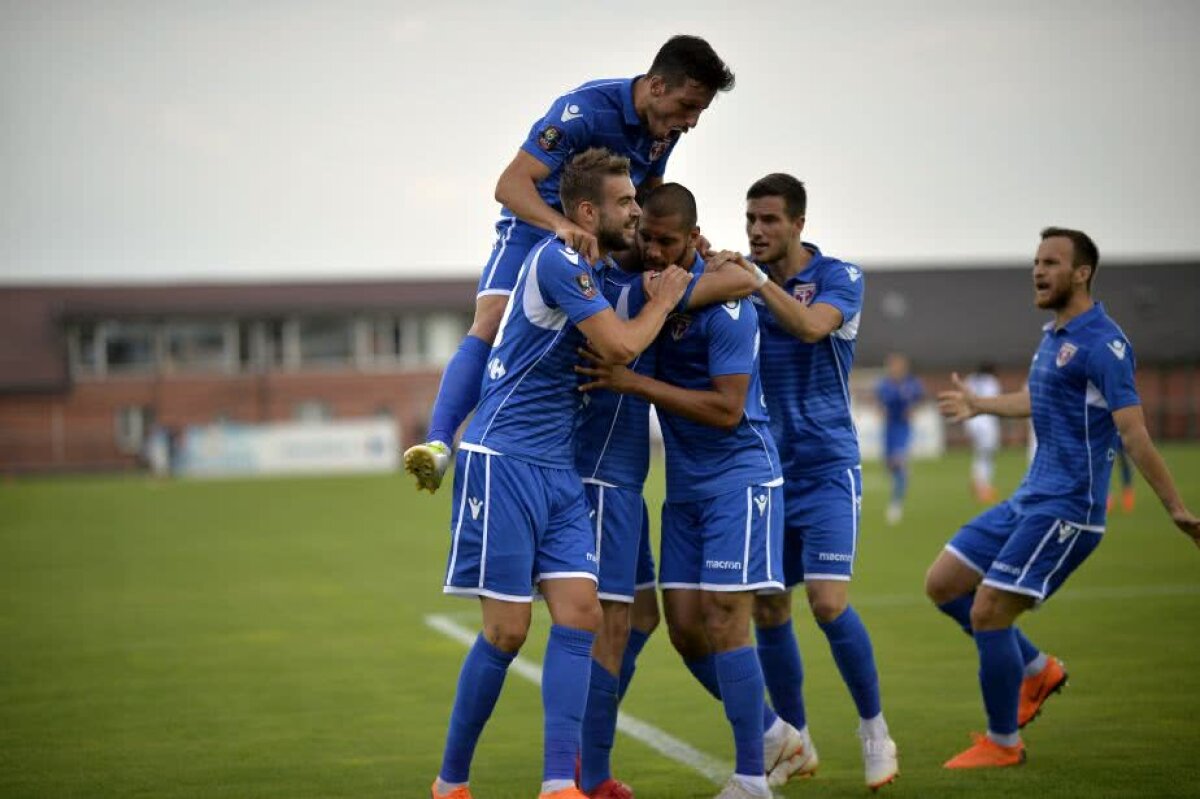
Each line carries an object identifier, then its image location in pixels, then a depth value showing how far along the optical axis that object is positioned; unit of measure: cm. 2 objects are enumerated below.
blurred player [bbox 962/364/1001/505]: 2873
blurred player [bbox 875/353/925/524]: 2580
